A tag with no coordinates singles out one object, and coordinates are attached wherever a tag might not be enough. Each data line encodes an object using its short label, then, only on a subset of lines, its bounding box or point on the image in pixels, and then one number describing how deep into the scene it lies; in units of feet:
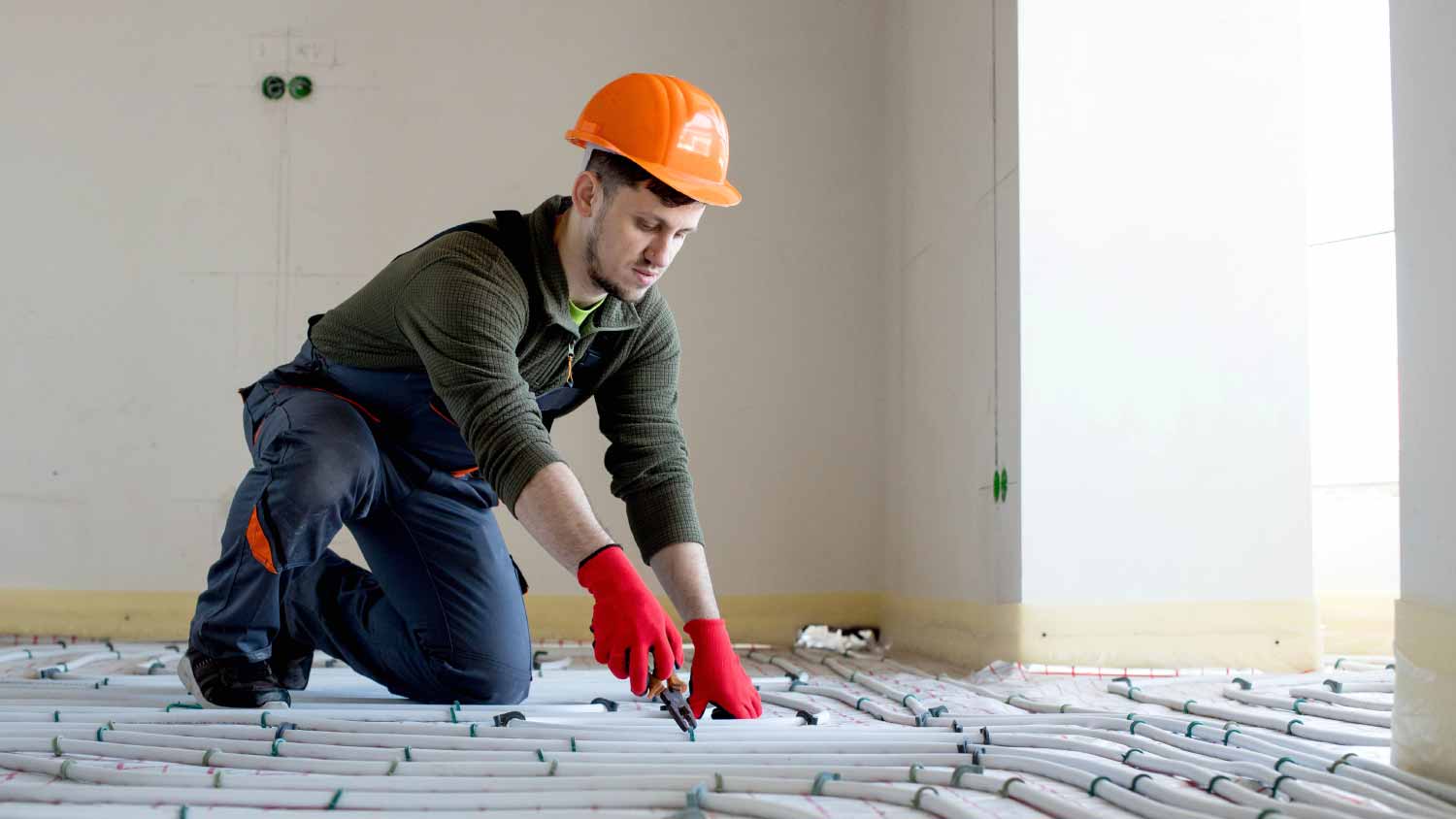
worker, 5.93
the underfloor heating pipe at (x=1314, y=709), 6.97
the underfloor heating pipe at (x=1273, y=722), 6.16
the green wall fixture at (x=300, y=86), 13.03
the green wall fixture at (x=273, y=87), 13.05
